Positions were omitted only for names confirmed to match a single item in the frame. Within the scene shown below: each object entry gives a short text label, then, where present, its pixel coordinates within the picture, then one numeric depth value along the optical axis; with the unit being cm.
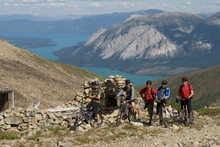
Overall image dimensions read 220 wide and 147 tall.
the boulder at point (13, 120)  1337
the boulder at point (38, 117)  1377
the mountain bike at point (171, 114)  1341
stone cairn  1338
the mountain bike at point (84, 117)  1284
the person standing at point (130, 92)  1366
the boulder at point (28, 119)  1355
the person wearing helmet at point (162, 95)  1313
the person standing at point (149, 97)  1341
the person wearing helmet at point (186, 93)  1368
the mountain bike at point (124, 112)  1378
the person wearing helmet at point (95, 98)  1291
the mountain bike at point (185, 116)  1408
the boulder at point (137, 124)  1382
